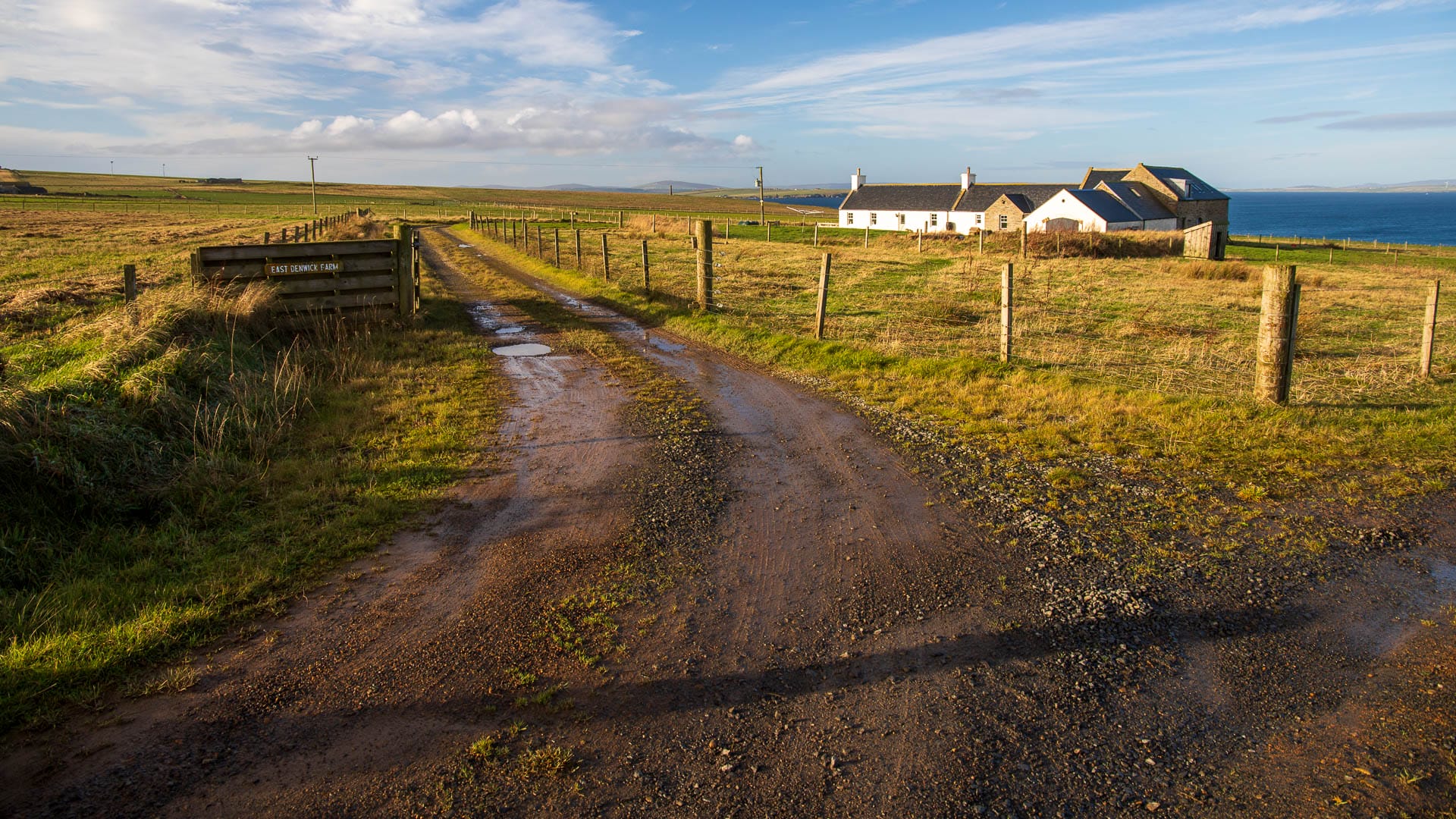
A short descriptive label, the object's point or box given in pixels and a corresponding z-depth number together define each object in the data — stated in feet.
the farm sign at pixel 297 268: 42.83
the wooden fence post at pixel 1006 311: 39.86
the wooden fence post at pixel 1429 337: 37.73
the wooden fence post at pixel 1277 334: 29.94
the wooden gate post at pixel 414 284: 50.16
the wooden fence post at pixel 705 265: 55.52
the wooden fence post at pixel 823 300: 44.34
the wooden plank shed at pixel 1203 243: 140.77
